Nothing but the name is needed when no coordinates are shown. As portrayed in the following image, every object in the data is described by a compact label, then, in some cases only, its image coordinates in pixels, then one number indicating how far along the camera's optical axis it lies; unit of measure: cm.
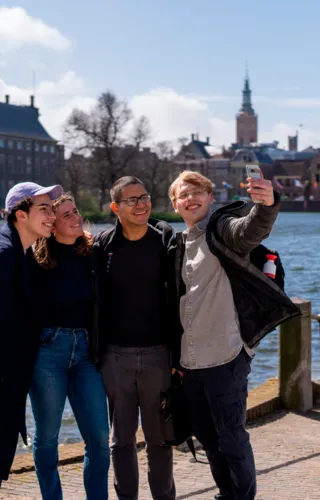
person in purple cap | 368
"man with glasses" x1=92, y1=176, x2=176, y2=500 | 395
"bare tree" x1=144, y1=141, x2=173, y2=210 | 6444
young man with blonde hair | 379
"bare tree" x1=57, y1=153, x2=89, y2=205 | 6381
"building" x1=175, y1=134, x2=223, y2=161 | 13800
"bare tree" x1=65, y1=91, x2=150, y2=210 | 6400
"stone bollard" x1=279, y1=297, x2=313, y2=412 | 672
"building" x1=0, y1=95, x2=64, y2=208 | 10031
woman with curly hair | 393
